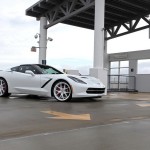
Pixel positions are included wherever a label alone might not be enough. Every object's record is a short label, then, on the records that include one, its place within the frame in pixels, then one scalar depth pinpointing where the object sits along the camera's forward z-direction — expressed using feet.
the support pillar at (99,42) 57.98
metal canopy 73.13
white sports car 34.88
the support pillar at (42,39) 83.90
